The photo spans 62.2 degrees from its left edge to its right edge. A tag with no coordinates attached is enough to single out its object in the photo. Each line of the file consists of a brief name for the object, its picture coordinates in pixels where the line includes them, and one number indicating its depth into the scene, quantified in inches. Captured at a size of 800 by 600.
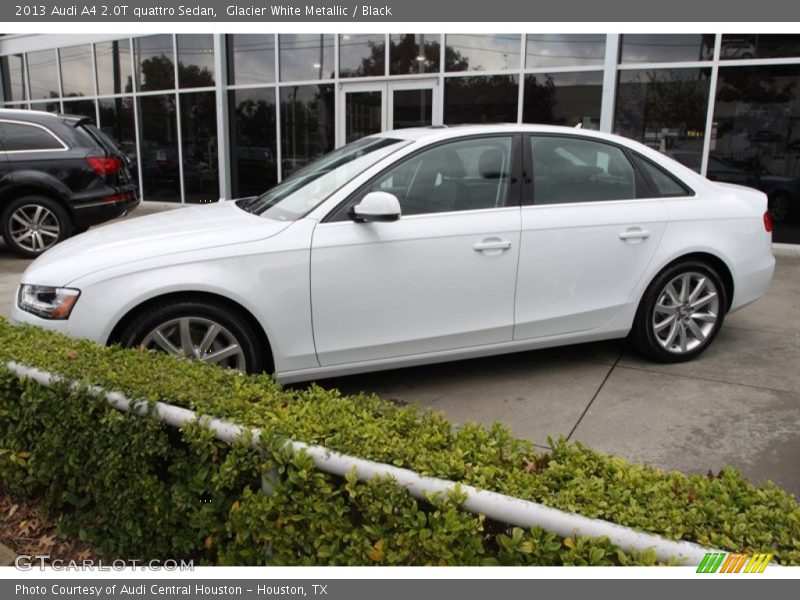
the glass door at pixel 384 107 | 444.8
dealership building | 361.4
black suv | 341.7
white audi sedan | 139.3
